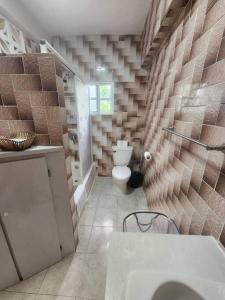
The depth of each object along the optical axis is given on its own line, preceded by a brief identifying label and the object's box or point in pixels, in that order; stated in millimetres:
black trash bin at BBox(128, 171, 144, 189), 2684
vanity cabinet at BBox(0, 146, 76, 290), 1086
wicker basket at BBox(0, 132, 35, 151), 1017
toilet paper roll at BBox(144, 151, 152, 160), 2136
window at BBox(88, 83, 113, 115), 2693
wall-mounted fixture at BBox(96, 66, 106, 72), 2514
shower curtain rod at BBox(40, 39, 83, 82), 1055
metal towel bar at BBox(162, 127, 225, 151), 667
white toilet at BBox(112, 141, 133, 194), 2539
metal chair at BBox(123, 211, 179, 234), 1268
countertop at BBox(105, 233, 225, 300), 602
